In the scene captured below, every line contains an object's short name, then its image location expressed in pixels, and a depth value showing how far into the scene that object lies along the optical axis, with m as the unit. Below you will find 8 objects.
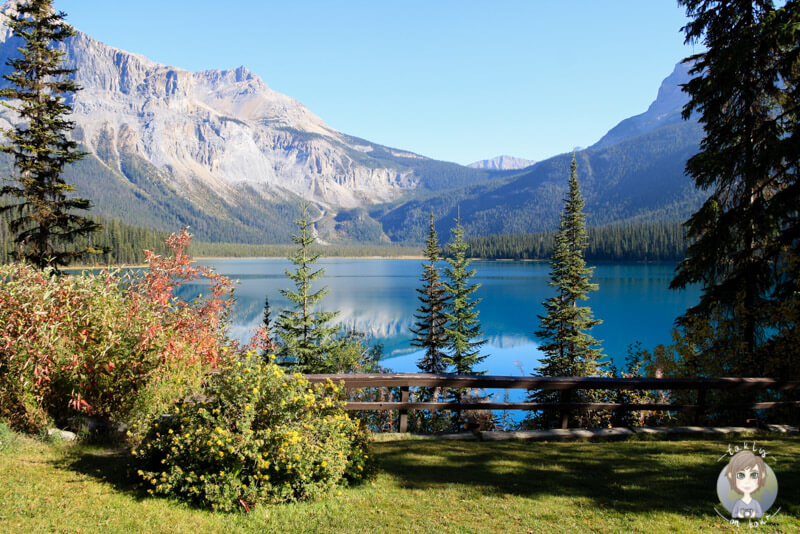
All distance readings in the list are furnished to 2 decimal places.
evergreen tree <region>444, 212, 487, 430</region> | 25.81
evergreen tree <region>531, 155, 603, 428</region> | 23.91
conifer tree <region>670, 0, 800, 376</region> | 10.19
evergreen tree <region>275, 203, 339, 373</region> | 22.09
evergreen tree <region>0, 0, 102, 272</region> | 16.92
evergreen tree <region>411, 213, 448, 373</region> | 27.70
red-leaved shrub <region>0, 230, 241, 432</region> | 6.65
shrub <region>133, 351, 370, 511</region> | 4.95
